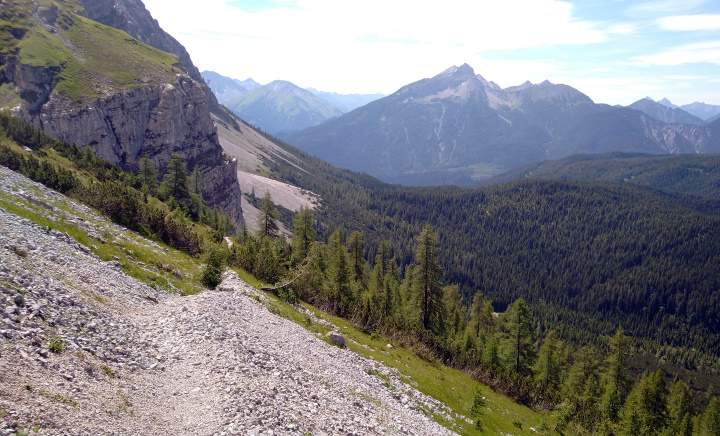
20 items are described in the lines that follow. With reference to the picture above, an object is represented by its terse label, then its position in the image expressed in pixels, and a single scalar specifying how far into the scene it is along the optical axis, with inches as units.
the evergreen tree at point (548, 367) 2682.1
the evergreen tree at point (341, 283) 2263.8
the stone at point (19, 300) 757.4
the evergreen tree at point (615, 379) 2588.6
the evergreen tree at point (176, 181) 3260.3
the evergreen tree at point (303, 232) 2869.1
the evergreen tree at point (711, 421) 2721.5
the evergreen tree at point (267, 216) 2956.4
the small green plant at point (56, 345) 705.6
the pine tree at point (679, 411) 2760.8
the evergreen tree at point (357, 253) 2989.7
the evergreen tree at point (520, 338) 2534.4
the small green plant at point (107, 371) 744.5
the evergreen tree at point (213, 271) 1536.7
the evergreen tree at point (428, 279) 2428.6
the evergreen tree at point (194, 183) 4839.6
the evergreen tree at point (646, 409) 2369.6
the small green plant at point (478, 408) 1347.4
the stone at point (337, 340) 1491.1
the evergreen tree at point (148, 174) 3142.2
